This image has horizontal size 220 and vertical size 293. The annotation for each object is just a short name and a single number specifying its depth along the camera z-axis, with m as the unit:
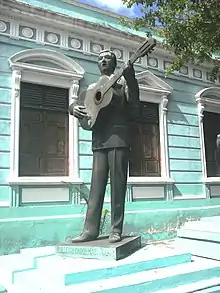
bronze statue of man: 4.05
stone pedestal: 3.65
